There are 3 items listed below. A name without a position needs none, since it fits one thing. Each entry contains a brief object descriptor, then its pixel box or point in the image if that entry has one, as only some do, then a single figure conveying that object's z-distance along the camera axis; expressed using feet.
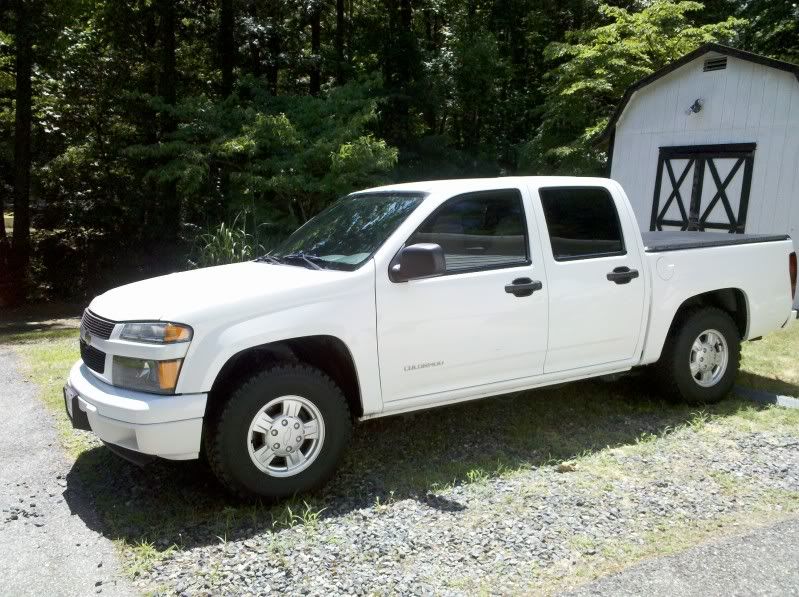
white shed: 35.32
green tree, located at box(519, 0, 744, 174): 53.72
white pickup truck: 13.29
